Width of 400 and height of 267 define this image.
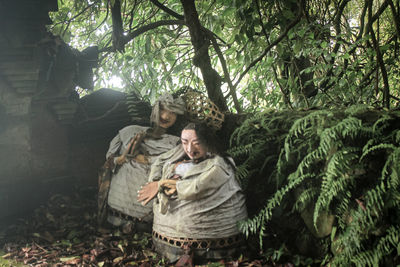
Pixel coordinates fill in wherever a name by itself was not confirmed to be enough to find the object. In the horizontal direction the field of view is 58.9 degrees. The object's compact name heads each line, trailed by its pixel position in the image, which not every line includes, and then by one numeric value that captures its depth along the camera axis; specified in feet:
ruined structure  12.79
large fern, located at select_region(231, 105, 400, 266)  6.63
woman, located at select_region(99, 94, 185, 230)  11.12
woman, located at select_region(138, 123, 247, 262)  8.76
